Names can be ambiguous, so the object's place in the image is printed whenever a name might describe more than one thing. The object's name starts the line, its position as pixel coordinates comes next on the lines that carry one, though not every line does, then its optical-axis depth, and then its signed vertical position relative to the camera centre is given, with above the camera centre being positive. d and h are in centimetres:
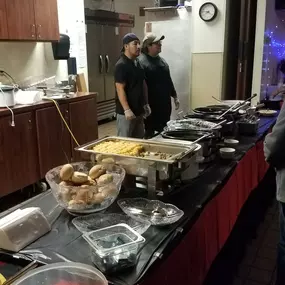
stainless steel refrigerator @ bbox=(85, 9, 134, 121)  583 +22
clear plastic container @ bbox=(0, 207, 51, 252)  114 -54
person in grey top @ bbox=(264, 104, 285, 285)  155 -42
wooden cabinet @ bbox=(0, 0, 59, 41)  347 +45
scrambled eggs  171 -42
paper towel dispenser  442 +19
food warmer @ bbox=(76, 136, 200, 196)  154 -44
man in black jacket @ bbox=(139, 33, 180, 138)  382 -23
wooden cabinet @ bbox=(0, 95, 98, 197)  320 -75
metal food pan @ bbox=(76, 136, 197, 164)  160 -42
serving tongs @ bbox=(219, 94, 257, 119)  277 -38
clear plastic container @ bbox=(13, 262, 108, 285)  94 -56
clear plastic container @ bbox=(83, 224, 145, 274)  102 -54
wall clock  427 +59
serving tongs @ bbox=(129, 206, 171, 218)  136 -57
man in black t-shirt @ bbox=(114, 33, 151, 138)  346 -29
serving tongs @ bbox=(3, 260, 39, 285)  93 -57
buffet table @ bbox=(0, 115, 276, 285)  112 -60
